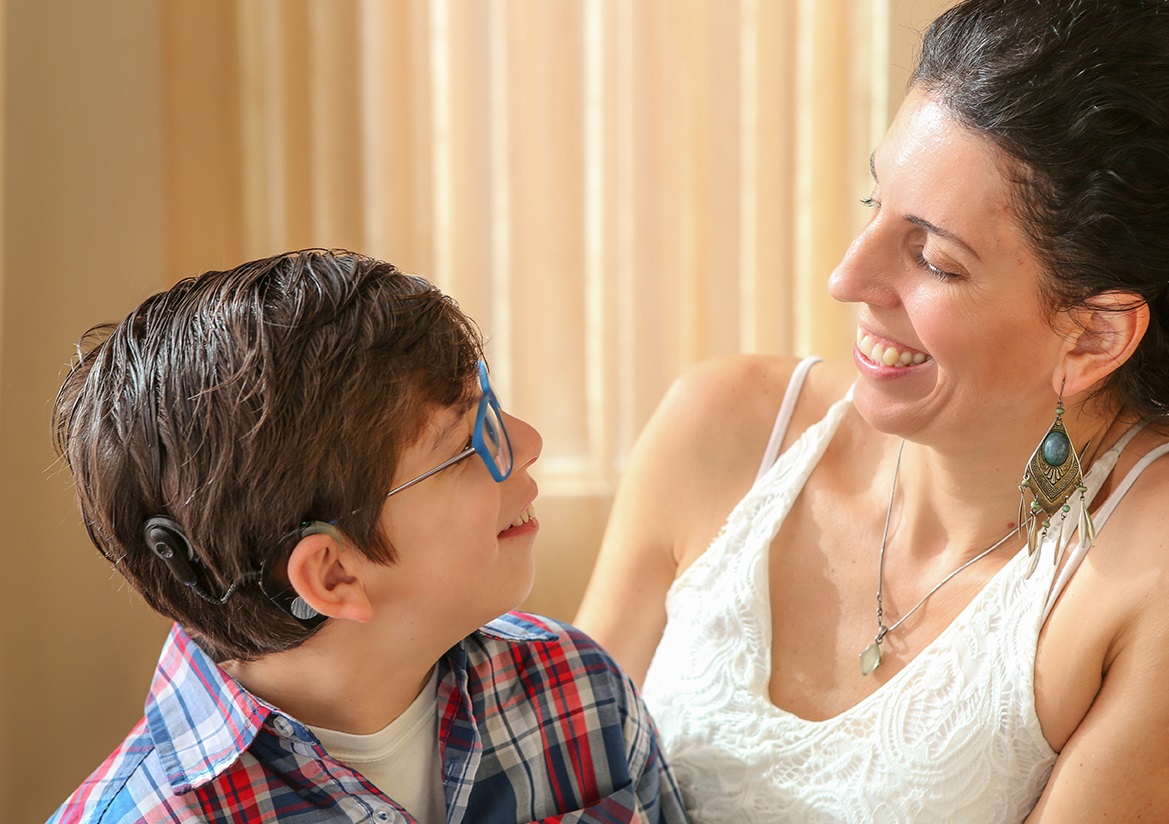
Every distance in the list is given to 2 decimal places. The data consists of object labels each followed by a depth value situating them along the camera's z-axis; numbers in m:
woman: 1.12
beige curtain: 2.11
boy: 1.00
